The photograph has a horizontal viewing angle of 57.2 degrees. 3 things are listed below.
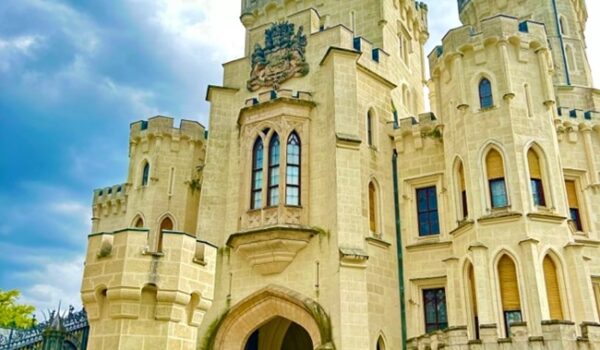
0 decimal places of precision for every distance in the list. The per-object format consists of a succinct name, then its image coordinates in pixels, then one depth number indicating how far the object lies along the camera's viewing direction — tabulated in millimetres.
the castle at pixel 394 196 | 16359
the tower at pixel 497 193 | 16016
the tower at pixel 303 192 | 17469
